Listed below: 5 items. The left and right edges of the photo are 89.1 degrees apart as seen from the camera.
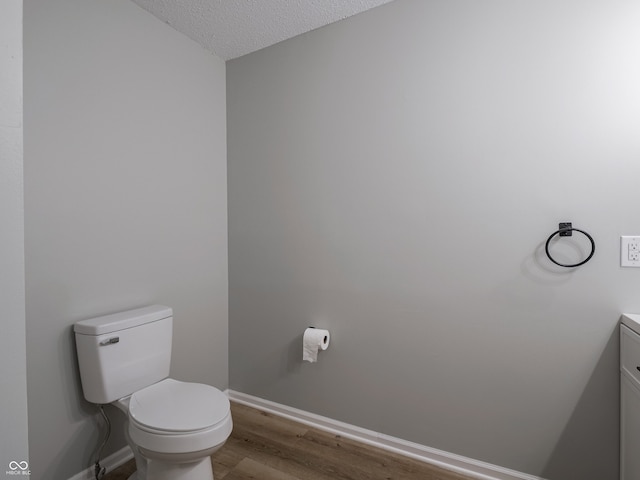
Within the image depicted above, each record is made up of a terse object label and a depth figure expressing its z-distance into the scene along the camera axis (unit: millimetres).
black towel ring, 1370
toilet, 1274
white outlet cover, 1326
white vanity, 1196
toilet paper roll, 1889
